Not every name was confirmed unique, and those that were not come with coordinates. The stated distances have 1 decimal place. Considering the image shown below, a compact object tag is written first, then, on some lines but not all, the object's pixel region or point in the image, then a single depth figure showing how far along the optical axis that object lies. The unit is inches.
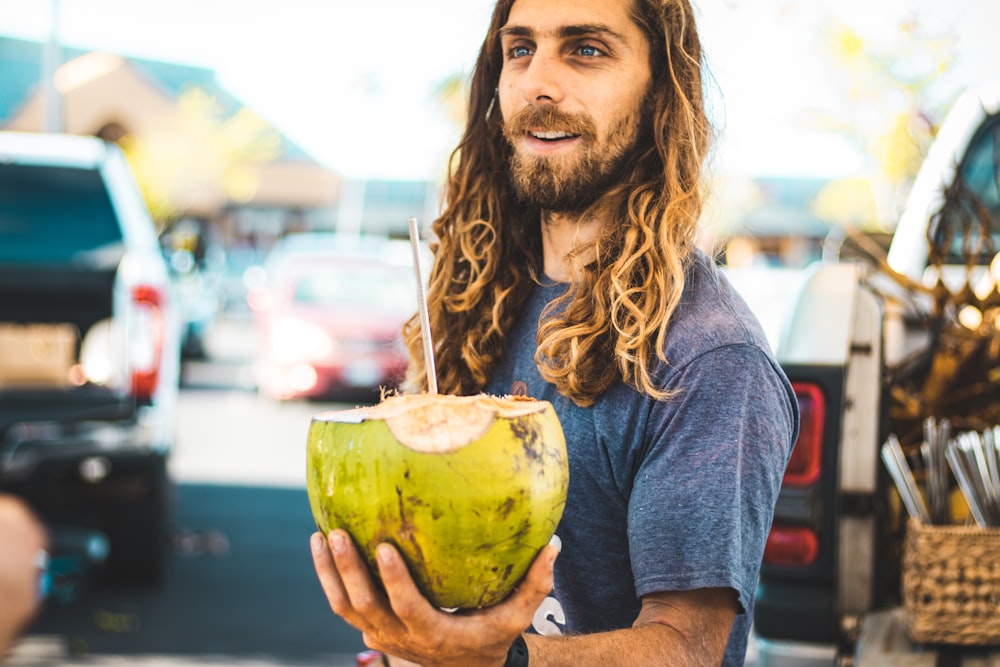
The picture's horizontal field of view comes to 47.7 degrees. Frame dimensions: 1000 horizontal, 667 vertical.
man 69.1
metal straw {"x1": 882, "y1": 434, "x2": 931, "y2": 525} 110.1
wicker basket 103.9
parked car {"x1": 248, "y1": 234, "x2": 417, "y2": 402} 489.7
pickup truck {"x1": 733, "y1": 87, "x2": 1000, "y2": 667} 118.6
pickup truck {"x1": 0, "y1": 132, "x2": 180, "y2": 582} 207.6
